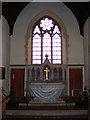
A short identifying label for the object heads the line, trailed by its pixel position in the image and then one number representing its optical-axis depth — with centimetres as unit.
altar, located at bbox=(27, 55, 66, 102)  721
